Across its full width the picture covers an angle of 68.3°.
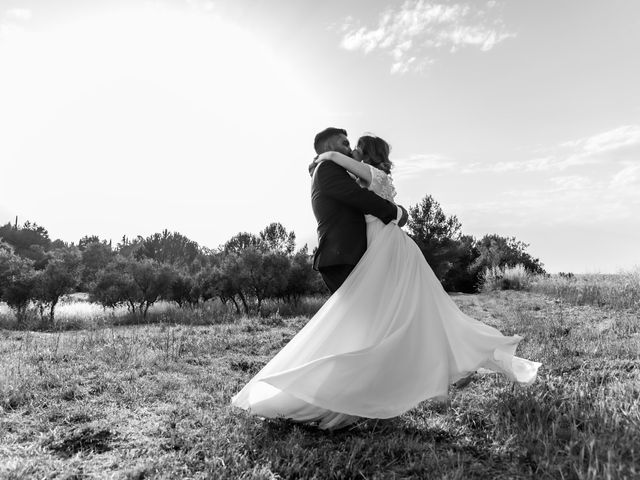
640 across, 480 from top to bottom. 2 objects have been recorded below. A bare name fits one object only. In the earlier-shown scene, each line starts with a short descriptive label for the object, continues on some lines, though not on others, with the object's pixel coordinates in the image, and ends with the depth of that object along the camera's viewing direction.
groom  4.08
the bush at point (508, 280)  25.17
